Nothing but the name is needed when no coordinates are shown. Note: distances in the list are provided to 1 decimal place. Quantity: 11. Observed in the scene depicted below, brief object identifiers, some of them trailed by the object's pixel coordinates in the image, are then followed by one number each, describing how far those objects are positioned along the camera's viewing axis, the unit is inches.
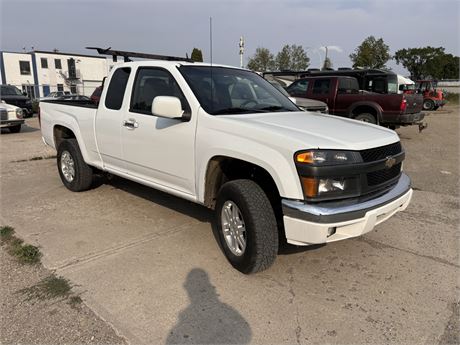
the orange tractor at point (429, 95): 1090.7
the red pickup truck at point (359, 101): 430.3
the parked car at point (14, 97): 776.6
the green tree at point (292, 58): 1907.1
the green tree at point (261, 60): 1807.3
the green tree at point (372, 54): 1691.7
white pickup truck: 118.0
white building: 1678.2
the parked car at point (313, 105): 352.3
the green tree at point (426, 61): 2721.5
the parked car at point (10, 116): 548.7
